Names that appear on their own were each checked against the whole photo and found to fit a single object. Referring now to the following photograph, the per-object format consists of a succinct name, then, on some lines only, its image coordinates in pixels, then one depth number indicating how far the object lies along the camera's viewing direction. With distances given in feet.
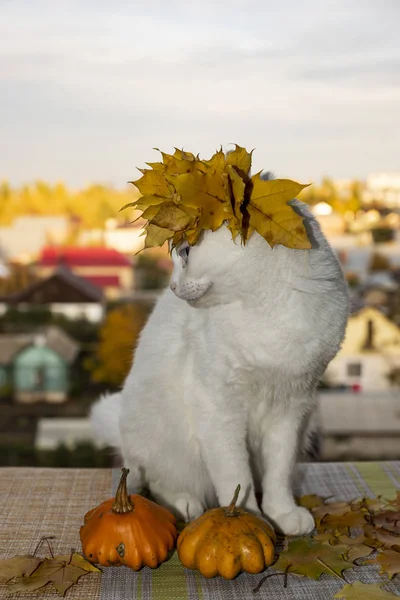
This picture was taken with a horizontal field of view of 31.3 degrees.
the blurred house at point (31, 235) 83.71
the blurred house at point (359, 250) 68.08
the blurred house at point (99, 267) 68.44
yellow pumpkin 4.83
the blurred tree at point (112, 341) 58.08
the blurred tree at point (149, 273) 71.36
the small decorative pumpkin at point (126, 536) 4.97
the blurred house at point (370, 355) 44.60
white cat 4.73
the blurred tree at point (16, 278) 72.74
